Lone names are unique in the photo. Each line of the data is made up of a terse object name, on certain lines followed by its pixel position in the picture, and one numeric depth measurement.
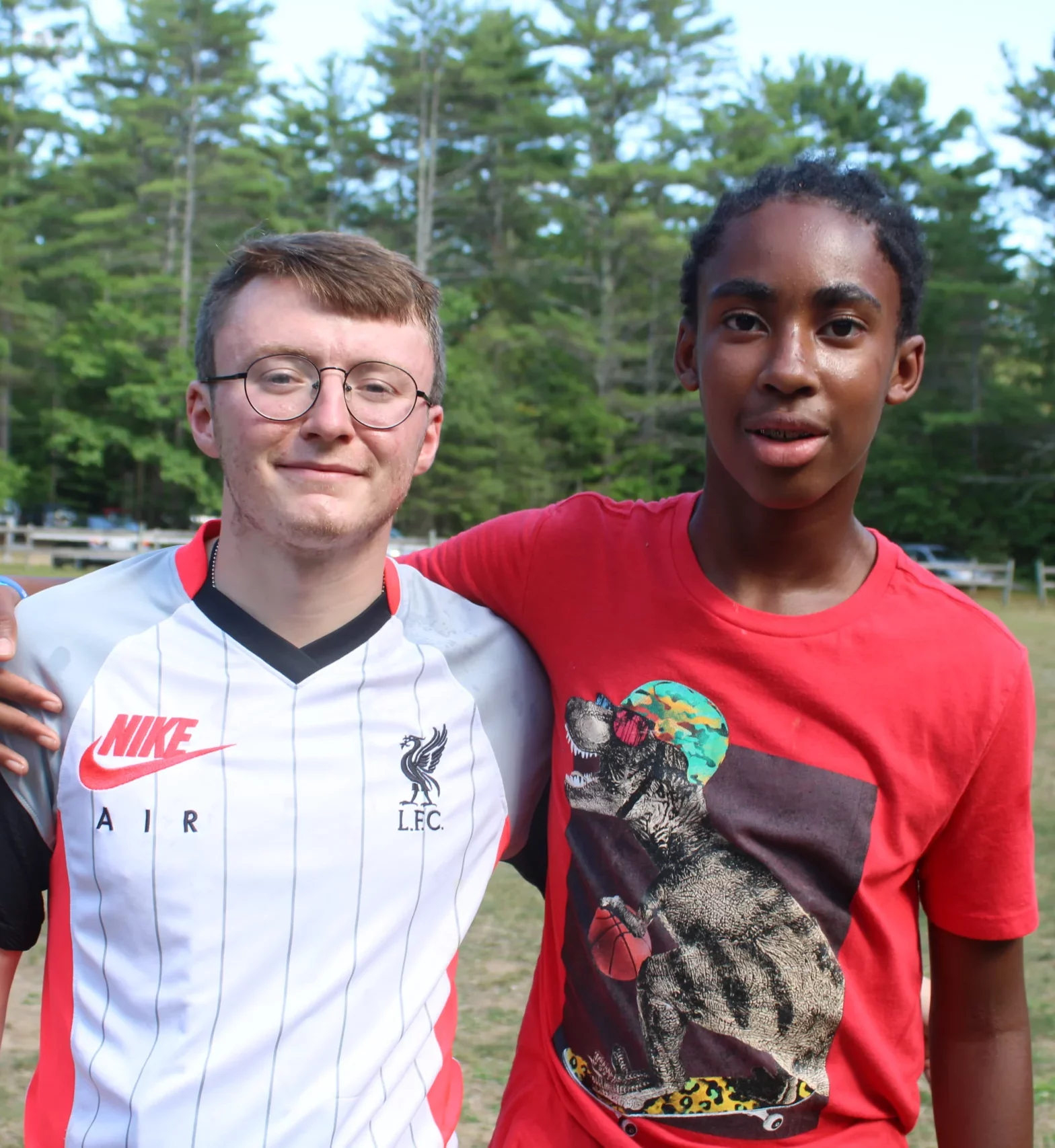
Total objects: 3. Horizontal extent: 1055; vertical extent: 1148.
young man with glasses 1.81
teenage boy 1.79
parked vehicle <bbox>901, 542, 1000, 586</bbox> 26.53
